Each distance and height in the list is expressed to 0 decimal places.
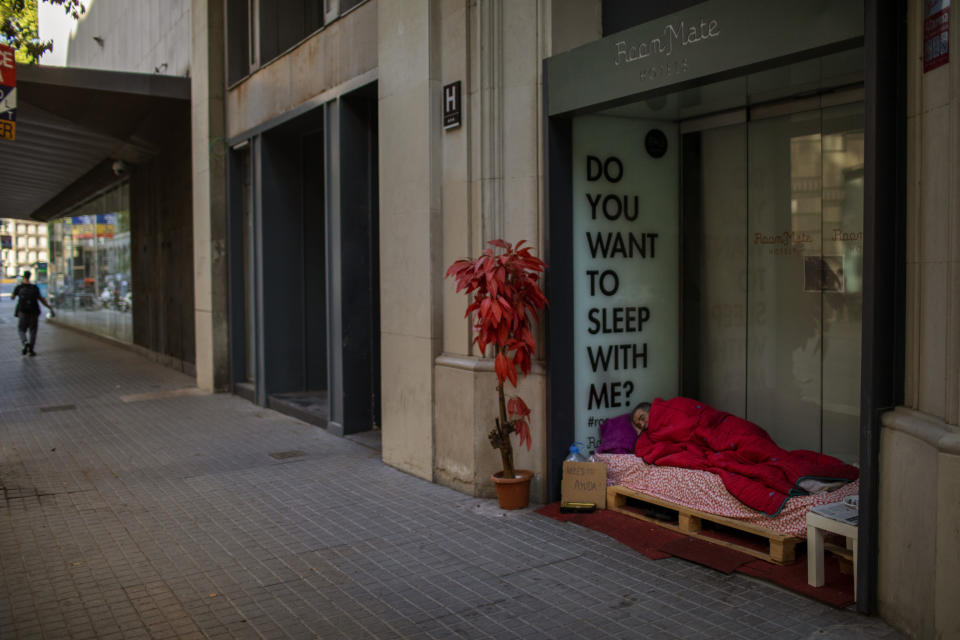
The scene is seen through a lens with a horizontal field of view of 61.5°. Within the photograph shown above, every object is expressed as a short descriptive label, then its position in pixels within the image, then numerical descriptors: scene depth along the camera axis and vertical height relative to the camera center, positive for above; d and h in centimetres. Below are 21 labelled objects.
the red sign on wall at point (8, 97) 789 +186
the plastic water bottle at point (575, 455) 672 -144
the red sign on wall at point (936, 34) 404 +124
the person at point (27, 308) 1917 -50
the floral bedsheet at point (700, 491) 532 -154
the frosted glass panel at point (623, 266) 697 +14
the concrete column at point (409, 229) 760 +53
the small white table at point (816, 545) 480 -159
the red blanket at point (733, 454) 555 -132
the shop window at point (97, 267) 2264 +65
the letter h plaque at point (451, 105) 731 +162
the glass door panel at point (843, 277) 630 +2
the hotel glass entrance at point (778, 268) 639 +10
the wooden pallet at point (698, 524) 516 -172
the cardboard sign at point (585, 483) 653 -163
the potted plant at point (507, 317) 629 -27
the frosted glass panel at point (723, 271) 727 +9
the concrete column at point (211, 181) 1347 +176
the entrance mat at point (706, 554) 481 -184
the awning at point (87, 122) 1343 +323
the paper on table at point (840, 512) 474 -140
